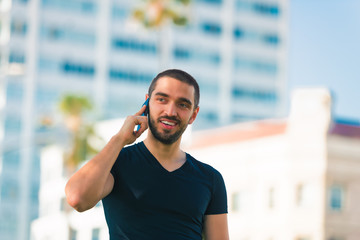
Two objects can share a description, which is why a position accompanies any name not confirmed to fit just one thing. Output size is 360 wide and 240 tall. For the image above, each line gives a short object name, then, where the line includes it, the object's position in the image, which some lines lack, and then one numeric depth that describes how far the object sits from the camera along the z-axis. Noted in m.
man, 3.60
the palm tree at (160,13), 42.12
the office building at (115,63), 76.50
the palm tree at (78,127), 40.38
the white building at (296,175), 34.38
